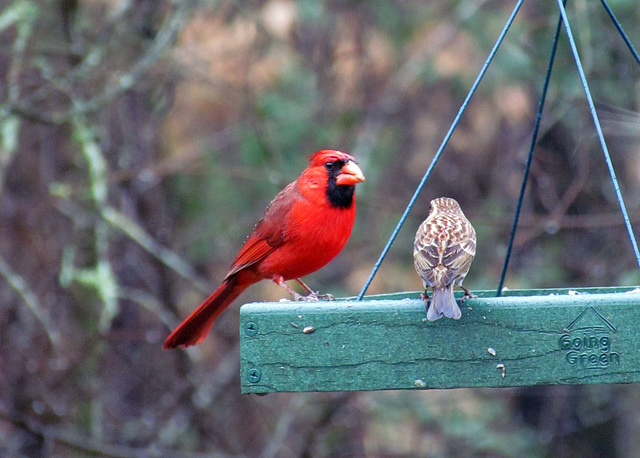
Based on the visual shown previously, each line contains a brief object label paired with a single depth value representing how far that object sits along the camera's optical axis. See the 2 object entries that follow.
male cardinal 8.99
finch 6.15
